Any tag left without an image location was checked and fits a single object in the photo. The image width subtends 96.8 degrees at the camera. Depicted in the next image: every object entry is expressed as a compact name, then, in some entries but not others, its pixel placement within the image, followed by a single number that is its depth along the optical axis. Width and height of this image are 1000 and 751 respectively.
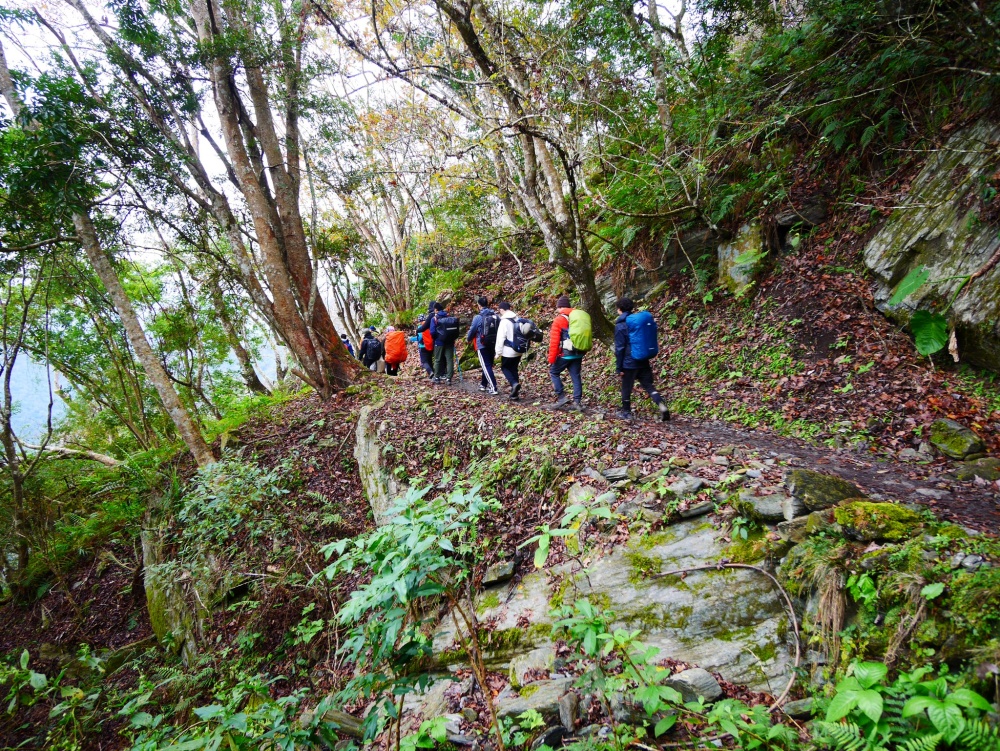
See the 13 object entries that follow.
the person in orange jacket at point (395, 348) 12.99
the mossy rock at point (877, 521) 3.22
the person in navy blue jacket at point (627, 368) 7.55
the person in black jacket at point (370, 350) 14.02
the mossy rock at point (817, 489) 3.89
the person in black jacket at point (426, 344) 11.88
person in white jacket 9.17
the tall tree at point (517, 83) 7.66
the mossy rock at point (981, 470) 4.64
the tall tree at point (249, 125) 8.55
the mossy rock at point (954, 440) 5.07
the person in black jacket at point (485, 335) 10.16
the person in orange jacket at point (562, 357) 8.00
